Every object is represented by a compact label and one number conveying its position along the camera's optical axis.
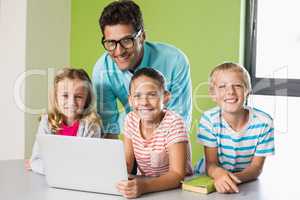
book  1.39
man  2.10
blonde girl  1.76
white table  1.34
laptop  1.31
